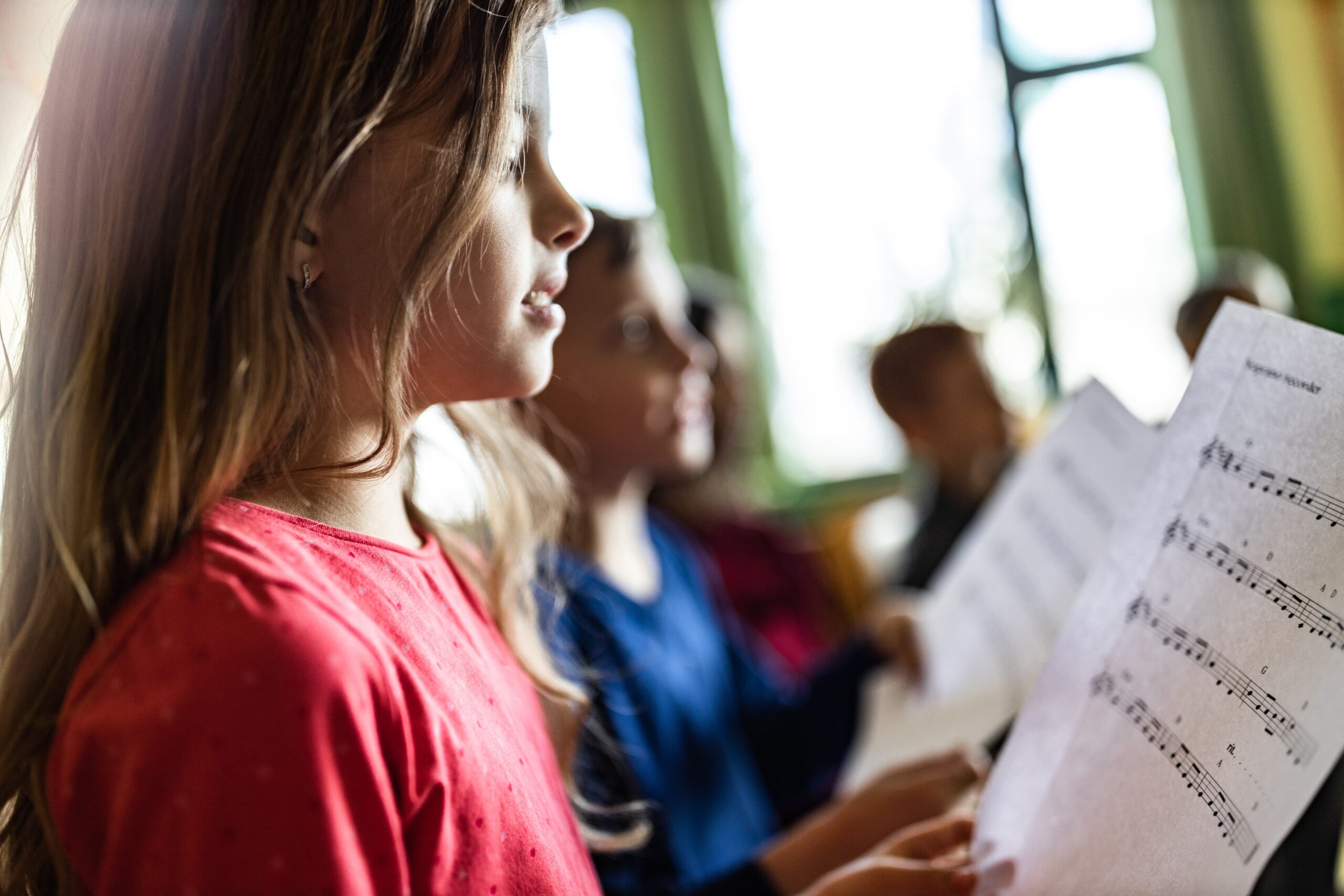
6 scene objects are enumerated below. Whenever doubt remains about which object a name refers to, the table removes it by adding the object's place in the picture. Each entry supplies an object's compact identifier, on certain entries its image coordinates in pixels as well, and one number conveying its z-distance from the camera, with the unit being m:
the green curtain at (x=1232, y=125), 3.08
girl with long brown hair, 0.36
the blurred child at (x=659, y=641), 0.93
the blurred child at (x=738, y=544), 1.72
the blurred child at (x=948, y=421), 1.79
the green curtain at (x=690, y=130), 3.46
